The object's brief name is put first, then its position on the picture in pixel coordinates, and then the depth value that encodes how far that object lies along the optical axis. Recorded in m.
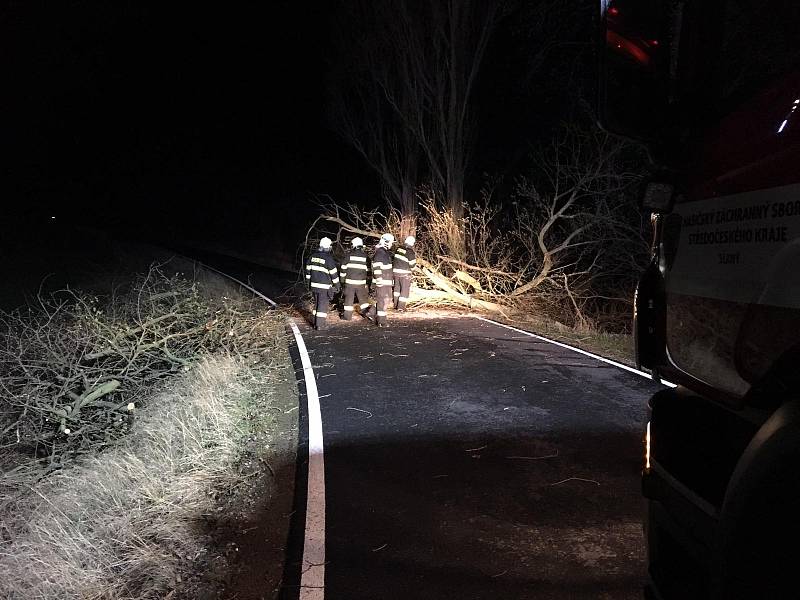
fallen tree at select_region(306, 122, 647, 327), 13.70
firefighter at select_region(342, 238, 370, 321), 11.22
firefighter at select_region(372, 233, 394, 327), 11.06
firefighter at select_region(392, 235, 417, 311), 11.92
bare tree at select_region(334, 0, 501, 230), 16.23
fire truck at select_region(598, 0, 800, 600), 1.55
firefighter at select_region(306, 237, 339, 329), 10.76
